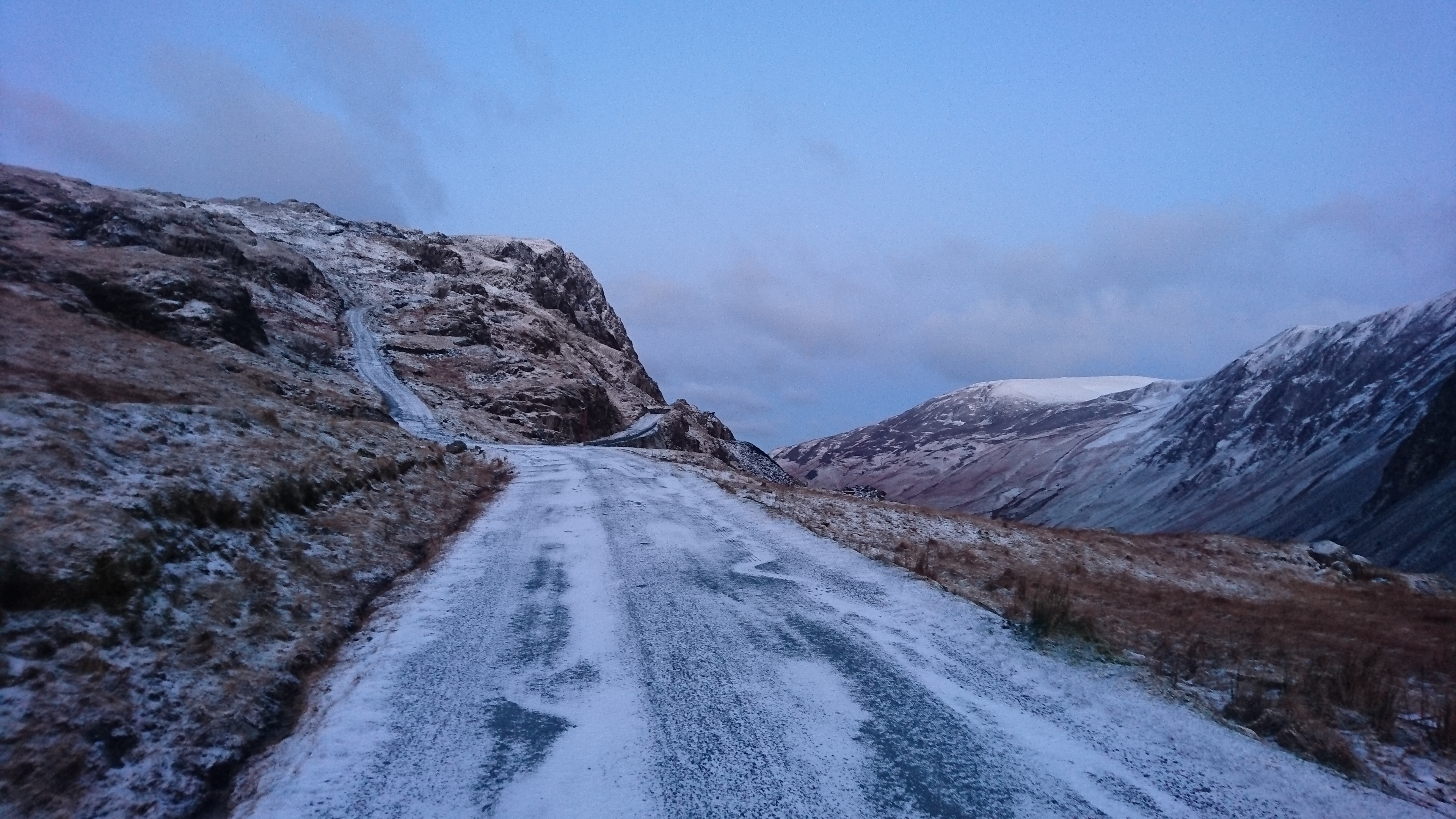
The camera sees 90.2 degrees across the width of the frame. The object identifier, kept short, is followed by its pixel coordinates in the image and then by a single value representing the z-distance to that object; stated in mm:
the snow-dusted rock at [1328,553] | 23438
